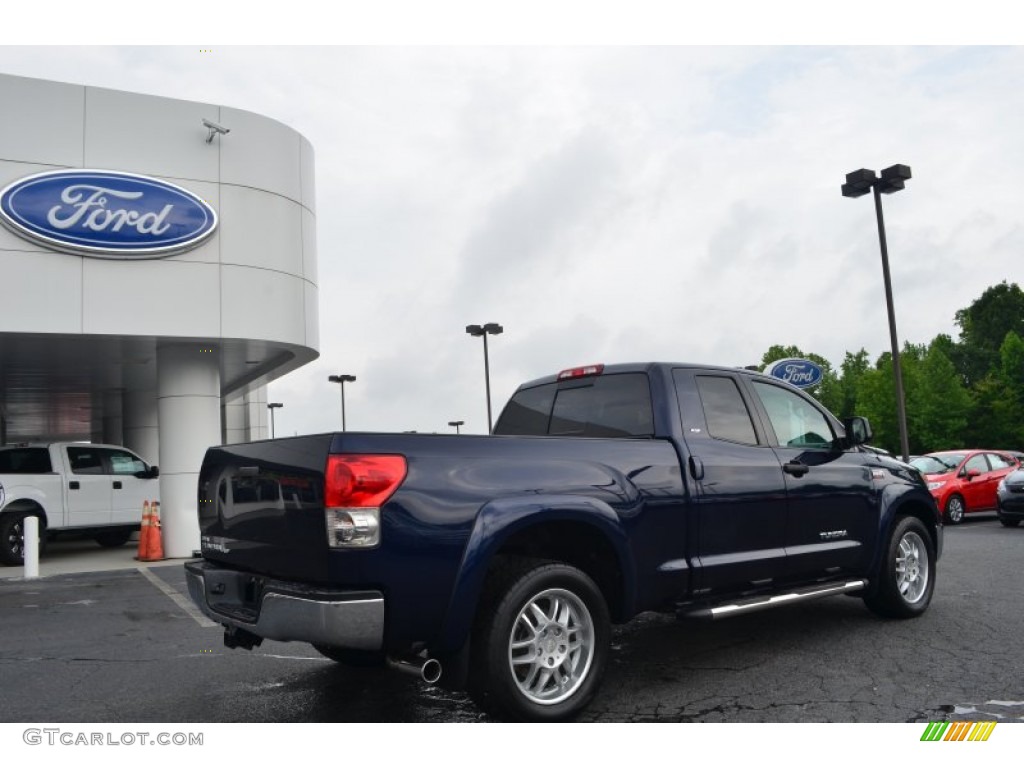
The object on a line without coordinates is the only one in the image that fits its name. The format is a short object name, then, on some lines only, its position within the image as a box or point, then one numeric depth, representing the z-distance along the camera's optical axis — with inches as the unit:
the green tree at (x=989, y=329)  3314.5
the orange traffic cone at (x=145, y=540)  553.6
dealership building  493.4
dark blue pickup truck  151.1
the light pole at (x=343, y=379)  1828.2
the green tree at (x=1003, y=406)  2236.7
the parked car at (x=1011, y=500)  582.9
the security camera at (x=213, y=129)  529.0
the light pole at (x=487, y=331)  1251.8
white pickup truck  536.1
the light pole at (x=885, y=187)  751.1
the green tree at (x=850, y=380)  3425.2
